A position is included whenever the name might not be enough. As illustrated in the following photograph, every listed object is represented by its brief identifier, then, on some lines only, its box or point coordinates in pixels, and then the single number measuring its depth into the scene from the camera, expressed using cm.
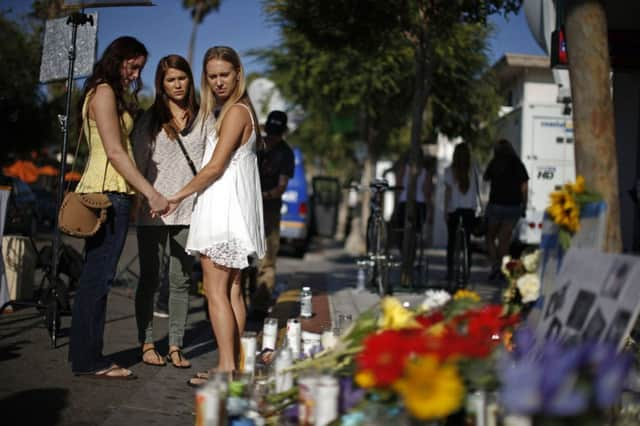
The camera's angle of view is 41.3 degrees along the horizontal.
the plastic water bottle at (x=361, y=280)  1035
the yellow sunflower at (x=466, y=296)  335
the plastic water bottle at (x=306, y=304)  768
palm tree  4778
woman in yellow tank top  514
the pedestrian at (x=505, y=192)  1173
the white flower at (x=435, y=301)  341
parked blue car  1941
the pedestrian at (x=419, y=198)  1120
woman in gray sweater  570
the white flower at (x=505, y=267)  393
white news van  1633
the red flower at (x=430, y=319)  319
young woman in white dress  477
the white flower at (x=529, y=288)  361
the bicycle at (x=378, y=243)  988
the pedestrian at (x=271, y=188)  830
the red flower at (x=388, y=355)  262
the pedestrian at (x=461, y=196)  1069
